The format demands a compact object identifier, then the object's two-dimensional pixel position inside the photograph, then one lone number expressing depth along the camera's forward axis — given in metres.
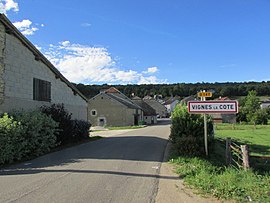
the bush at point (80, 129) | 22.56
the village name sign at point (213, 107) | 10.88
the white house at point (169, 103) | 140.04
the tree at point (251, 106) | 62.78
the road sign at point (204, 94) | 11.42
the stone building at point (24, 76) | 16.47
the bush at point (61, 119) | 19.41
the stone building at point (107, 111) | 61.44
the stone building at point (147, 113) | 83.62
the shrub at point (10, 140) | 11.76
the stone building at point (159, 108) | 119.29
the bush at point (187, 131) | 12.88
